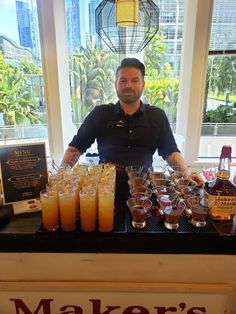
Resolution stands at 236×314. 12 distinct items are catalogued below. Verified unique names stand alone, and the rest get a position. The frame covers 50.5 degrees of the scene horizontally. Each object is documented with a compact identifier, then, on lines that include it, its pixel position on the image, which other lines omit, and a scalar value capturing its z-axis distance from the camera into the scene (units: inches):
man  73.0
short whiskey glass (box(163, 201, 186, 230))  35.9
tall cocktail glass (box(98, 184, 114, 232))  34.4
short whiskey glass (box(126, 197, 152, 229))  36.6
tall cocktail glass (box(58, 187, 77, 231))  34.4
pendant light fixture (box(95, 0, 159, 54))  51.7
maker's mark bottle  37.0
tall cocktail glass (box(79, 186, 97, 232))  34.3
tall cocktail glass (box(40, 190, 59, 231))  34.8
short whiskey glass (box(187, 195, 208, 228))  36.4
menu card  37.9
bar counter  35.0
